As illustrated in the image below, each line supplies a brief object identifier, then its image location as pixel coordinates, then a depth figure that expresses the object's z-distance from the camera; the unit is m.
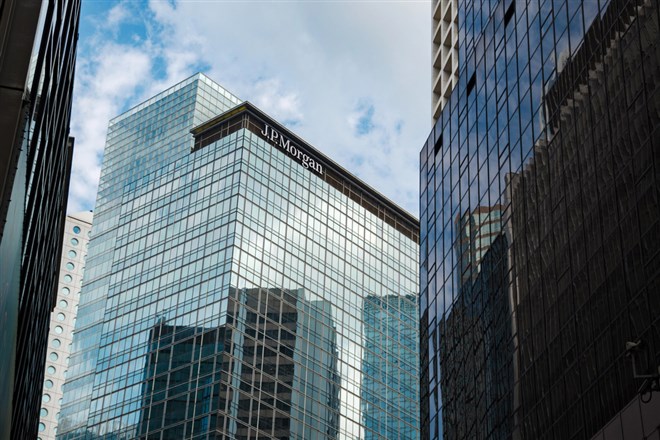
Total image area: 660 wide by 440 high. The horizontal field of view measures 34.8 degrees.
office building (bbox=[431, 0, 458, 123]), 85.56
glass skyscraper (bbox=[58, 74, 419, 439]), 118.50
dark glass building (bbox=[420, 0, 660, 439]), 38.84
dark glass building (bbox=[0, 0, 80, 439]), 27.88
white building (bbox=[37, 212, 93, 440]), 195.00
